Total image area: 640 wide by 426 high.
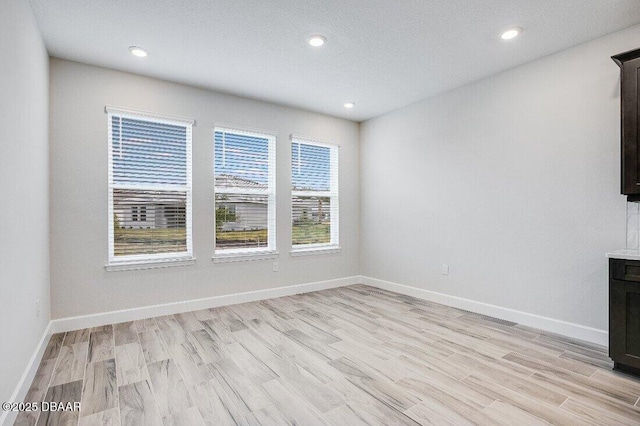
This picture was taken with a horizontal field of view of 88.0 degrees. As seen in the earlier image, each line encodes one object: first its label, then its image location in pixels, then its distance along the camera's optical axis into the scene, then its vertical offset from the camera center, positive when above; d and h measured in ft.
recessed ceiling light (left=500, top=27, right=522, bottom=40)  9.16 +5.04
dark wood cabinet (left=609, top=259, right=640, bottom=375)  7.72 -2.46
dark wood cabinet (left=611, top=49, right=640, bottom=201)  8.06 +2.25
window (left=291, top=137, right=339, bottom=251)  16.42 +0.90
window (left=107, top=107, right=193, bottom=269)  11.93 +0.92
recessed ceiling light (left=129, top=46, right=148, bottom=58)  10.18 +5.06
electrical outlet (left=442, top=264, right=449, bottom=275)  13.93 -2.43
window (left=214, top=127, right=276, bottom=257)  14.12 +0.89
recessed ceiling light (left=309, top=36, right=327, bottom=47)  9.66 +5.08
